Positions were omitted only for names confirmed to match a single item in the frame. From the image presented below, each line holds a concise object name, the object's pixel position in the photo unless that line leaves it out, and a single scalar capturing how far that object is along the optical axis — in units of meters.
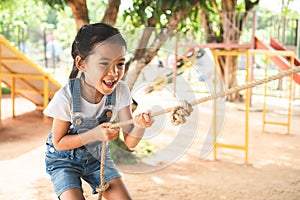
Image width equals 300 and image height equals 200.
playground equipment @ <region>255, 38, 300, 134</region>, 5.60
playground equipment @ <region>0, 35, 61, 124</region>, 6.64
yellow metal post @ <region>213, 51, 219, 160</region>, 4.80
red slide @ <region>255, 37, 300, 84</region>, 6.87
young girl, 1.87
